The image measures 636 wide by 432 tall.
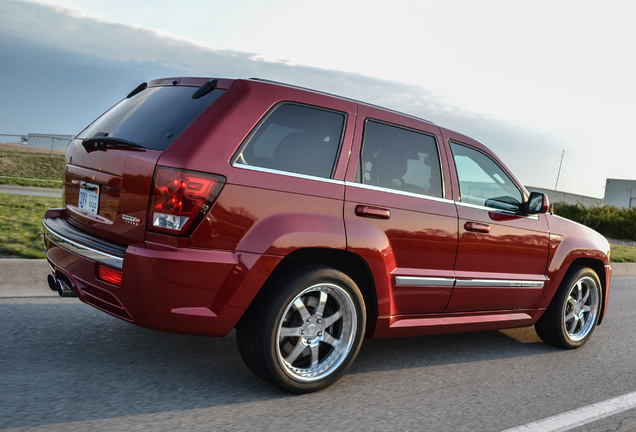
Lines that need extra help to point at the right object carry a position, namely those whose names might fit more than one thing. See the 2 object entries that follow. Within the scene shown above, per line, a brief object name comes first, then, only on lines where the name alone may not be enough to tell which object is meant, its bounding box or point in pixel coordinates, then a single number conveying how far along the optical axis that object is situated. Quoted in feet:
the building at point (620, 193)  140.36
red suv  11.12
